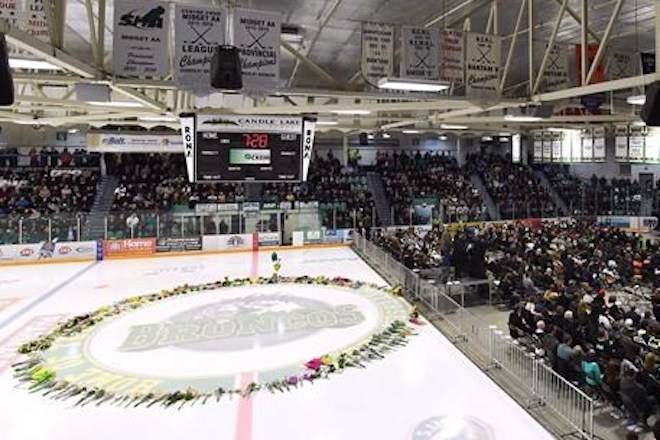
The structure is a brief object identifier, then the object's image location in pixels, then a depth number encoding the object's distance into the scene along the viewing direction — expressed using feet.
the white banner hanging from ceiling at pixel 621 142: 66.44
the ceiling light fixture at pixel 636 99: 34.94
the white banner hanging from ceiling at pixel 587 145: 70.64
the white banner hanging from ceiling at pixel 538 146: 79.05
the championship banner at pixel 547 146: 76.89
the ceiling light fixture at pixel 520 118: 44.28
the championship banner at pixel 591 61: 33.86
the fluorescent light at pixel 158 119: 52.28
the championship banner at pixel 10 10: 19.70
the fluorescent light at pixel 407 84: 26.09
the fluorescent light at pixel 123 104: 38.82
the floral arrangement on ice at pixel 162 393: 24.22
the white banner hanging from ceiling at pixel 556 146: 75.46
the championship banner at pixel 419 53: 27.66
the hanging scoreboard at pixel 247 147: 40.44
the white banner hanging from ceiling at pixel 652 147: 64.95
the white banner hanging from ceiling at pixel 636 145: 65.31
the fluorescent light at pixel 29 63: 20.67
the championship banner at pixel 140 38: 22.70
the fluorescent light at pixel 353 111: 41.08
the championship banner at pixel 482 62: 30.40
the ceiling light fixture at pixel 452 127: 70.46
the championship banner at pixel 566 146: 73.82
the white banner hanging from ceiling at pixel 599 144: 69.36
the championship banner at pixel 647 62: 28.57
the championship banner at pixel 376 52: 28.12
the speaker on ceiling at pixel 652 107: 20.12
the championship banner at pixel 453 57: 29.53
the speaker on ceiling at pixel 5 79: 15.38
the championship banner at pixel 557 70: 33.50
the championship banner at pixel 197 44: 23.65
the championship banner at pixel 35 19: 20.61
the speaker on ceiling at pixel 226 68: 22.27
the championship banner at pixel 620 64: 37.40
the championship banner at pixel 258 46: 24.61
